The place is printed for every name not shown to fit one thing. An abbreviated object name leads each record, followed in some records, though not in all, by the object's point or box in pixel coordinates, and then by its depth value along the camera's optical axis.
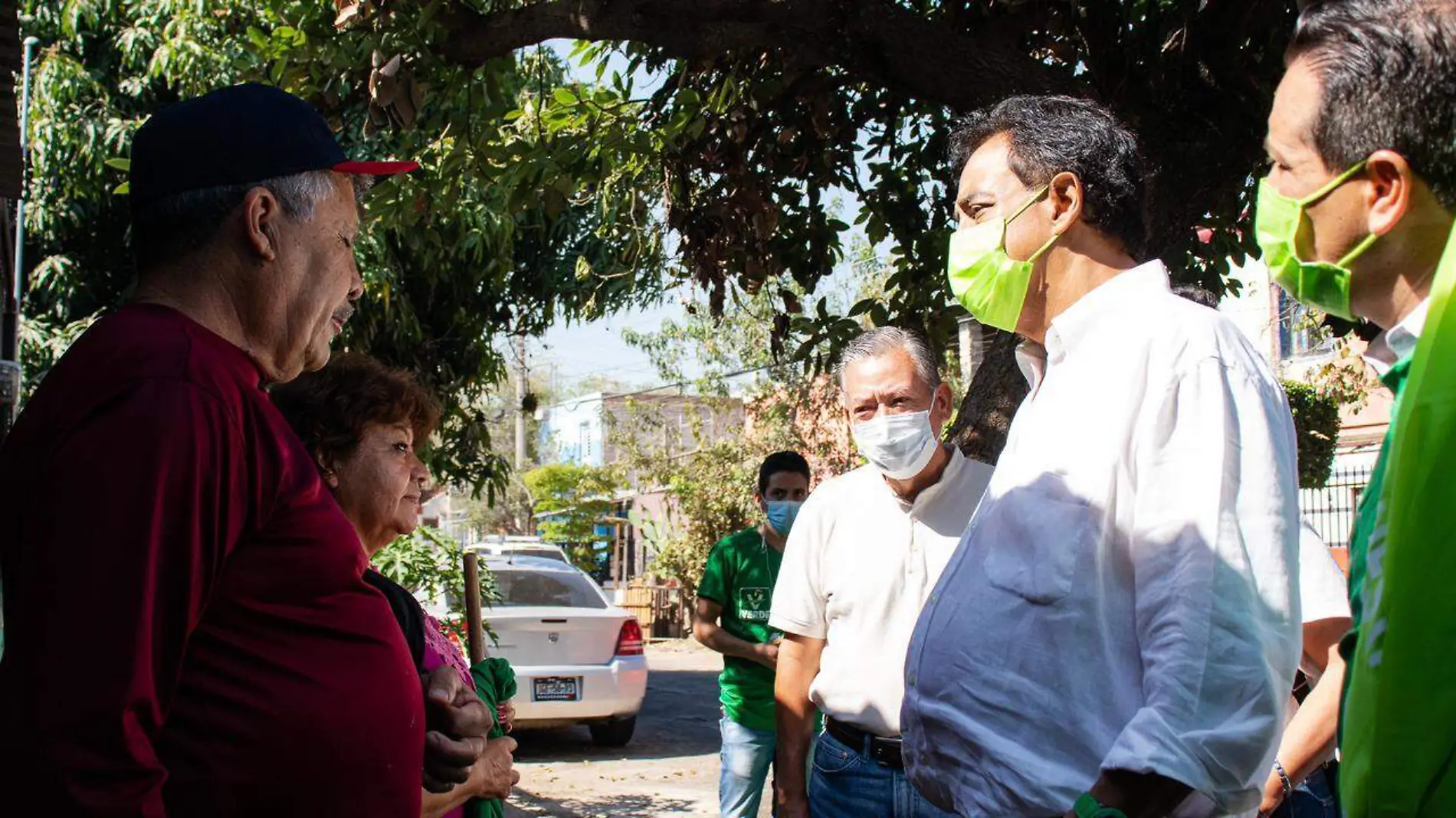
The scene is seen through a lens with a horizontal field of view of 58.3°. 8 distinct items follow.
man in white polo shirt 3.48
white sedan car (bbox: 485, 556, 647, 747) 10.64
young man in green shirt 5.41
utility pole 42.59
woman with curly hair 2.79
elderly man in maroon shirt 1.49
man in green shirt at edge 1.43
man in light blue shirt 1.75
